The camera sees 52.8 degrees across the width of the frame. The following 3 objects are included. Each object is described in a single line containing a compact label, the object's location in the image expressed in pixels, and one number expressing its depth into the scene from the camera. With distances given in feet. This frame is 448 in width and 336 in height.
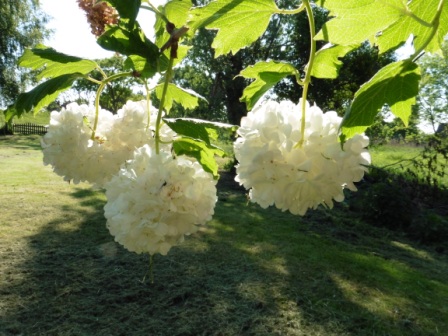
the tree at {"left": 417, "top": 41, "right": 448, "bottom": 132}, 29.09
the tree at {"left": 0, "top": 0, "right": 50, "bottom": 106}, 46.46
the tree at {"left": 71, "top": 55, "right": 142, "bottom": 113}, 29.87
